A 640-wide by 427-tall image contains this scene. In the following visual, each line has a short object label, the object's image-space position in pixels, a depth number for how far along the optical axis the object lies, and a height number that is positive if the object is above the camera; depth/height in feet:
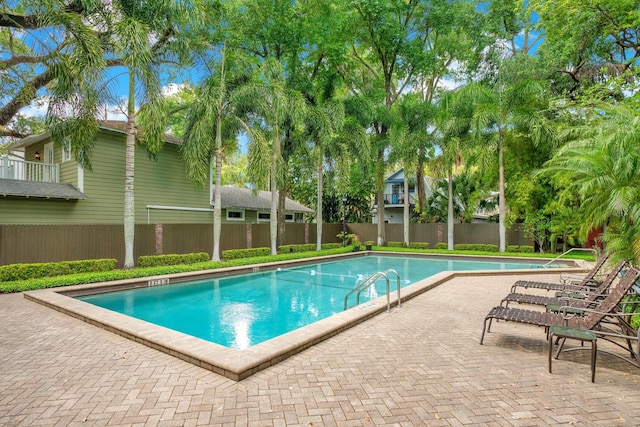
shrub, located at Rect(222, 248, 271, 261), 48.14 -4.84
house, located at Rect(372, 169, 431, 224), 96.95 +7.17
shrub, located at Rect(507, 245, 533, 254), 60.17 -5.22
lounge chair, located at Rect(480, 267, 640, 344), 13.00 -4.10
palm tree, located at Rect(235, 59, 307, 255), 43.68 +14.83
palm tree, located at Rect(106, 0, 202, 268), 32.58 +17.14
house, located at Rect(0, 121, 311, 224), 38.55 +4.60
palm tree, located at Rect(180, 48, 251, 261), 42.37 +13.49
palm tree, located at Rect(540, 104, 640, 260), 18.10 +2.52
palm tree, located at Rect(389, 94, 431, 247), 63.62 +16.55
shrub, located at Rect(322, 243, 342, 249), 67.12 -5.17
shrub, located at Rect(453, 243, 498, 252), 62.75 -5.19
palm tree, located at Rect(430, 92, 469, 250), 60.13 +15.82
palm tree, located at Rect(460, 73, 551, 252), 53.62 +17.18
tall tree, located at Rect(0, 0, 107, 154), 26.30 +13.89
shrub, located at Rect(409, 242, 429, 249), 69.41 -5.15
